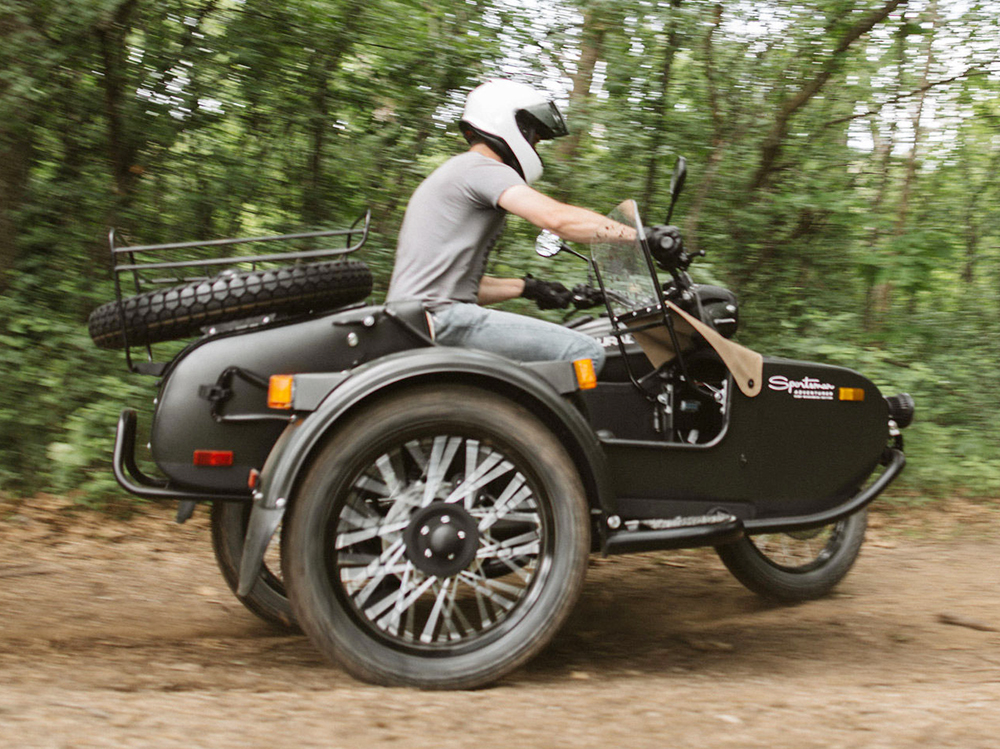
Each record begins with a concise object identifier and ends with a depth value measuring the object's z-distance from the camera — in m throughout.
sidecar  2.77
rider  3.22
